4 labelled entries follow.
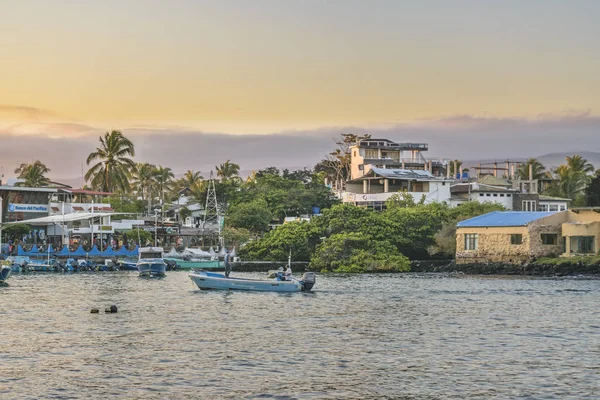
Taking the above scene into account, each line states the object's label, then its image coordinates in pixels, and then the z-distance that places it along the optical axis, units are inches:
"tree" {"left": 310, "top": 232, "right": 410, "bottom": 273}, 3804.1
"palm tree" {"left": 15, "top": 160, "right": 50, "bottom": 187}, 6048.2
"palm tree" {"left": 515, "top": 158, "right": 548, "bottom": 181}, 6048.2
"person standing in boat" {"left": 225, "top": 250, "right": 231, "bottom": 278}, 2495.1
